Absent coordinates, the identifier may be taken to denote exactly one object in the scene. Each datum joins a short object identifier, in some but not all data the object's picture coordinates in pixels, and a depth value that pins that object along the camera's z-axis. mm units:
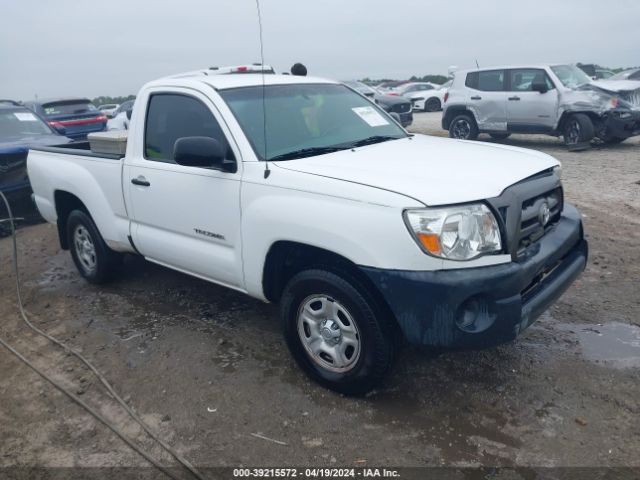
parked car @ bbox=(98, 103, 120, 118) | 30953
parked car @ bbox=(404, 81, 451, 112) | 24688
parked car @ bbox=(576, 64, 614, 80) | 24184
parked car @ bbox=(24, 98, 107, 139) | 12844
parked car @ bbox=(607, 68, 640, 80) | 16512
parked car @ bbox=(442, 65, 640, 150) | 11156
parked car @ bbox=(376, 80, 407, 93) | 38469
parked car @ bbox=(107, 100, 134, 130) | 14998
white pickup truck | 2842
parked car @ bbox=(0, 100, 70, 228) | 7301
